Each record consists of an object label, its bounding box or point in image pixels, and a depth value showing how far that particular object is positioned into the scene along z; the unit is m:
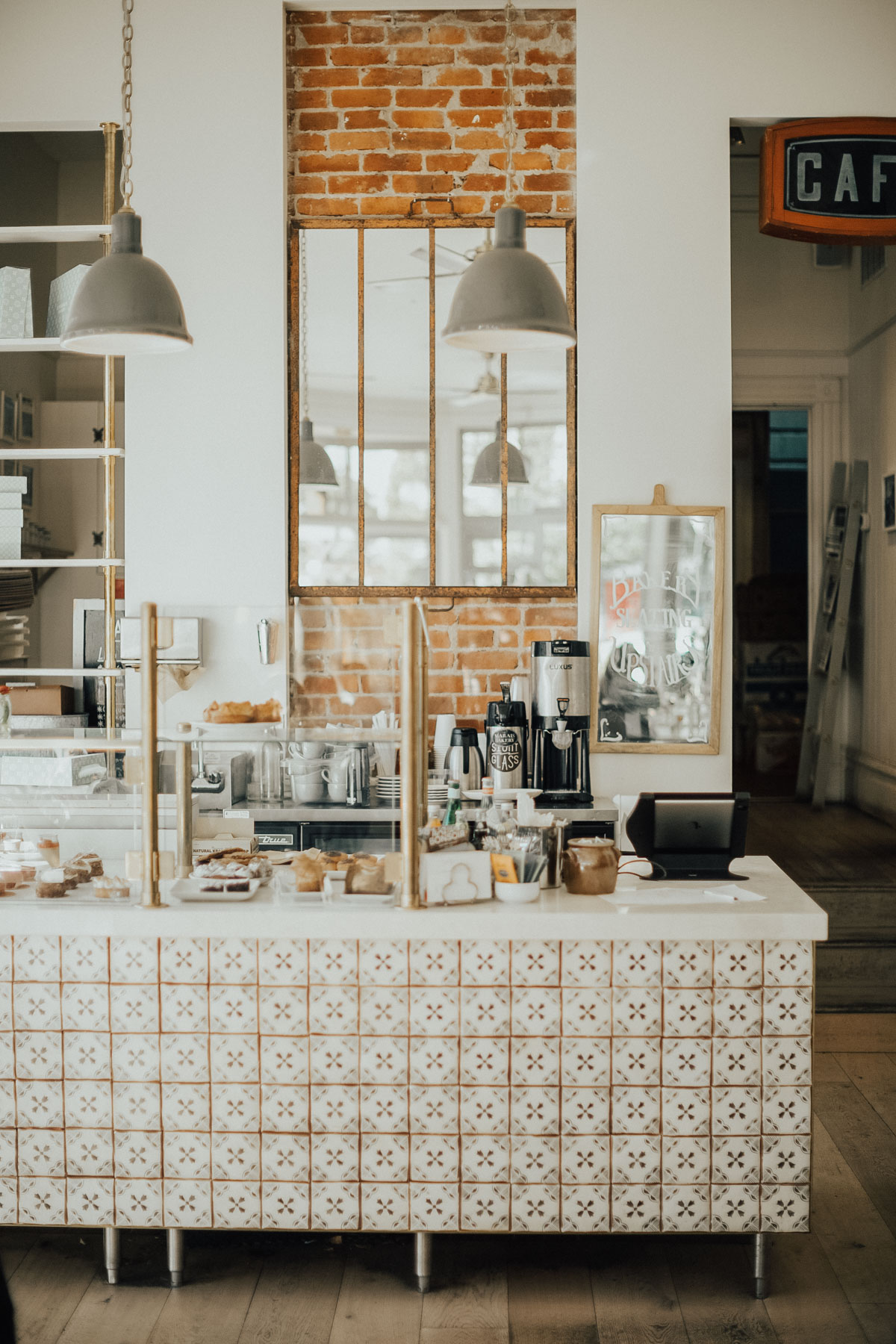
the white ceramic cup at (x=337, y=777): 3.20
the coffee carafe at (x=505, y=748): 3.96
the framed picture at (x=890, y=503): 6.40
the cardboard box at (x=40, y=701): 4.44
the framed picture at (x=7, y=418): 4.76
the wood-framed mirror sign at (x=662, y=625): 4.35
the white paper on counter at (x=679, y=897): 2.61
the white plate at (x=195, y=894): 2.62
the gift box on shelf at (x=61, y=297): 4.38
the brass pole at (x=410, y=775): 2.54
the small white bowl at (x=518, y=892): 2.58
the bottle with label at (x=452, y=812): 2.75
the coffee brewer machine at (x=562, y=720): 4.04
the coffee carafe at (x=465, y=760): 4.02
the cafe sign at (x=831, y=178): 4.24
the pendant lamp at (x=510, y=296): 2.56
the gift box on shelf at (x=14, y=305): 4.50
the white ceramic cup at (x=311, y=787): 3.28
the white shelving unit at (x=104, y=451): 4.38
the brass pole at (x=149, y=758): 2.58
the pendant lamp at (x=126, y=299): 2.59
